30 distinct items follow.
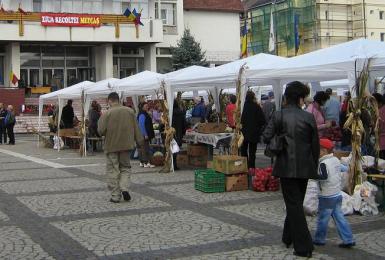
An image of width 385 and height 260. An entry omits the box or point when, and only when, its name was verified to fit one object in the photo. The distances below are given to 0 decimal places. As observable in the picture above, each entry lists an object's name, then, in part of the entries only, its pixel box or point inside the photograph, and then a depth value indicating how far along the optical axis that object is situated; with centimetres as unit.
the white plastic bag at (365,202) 833
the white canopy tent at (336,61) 896
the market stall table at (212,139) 1386
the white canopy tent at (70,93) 2217
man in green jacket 963
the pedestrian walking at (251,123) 1230
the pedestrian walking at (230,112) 1615
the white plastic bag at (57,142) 2217
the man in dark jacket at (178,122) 1466
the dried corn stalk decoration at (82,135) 1903
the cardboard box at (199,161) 1495
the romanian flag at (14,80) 4172
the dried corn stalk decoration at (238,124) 1194
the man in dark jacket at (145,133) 1478
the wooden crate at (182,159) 1517
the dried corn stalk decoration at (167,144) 1376
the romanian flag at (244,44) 3878
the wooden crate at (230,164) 1066
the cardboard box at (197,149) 1485
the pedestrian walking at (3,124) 2658
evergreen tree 4416
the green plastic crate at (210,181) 1048
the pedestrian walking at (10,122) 2566
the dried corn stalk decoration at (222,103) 2039
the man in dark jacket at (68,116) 2327
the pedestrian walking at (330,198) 637
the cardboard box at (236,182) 1066
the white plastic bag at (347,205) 831
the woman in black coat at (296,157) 603
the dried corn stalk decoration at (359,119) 881
